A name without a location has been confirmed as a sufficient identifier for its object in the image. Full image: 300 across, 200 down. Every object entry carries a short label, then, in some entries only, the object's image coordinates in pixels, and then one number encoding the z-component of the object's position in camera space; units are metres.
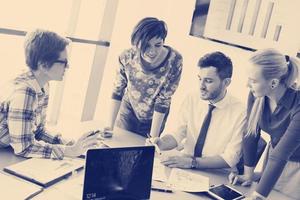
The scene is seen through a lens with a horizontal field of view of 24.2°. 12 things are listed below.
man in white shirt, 3.28
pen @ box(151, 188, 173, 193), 2.88
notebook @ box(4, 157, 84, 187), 2.74
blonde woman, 2.96
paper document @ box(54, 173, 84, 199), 2.72
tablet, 2.93
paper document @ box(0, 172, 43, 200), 2.61
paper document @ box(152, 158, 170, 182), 2.97
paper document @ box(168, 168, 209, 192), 2.94
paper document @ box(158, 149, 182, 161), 3.16
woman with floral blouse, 3.46
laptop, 2.63
